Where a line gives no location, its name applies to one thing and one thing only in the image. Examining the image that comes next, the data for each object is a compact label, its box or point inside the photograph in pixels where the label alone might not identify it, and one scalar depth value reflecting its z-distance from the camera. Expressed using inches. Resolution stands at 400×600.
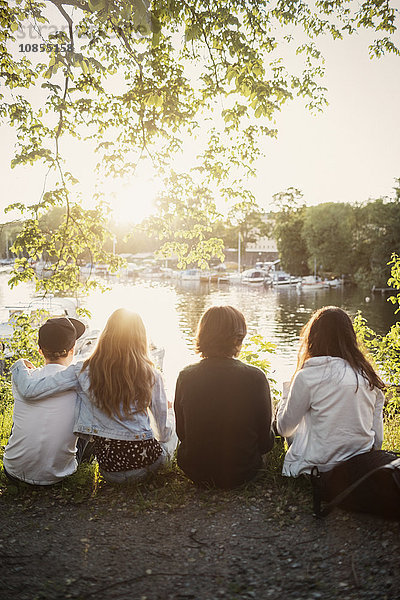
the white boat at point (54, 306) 771.5
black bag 119.0
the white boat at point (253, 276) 2972.4
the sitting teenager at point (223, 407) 142.1
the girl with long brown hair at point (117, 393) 143.8
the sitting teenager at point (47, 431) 146.1
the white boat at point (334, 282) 2690.9
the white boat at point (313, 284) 2635.3
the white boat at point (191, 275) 3272.6
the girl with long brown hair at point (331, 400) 136.9
